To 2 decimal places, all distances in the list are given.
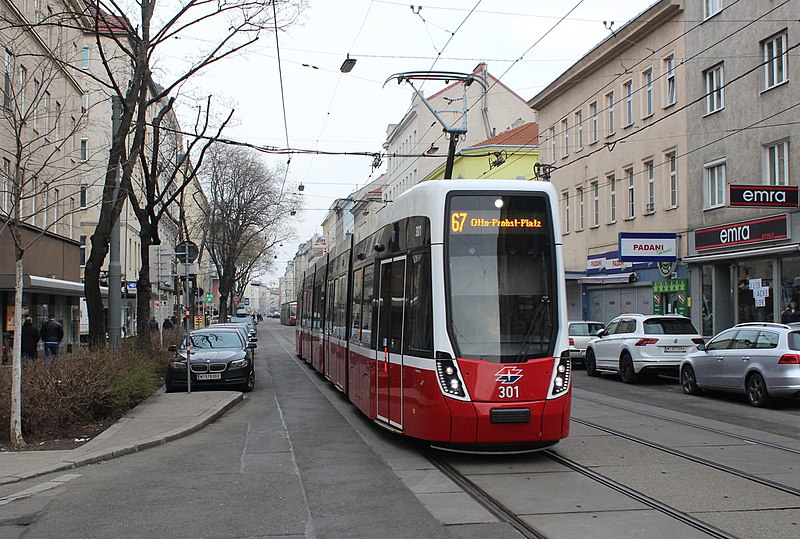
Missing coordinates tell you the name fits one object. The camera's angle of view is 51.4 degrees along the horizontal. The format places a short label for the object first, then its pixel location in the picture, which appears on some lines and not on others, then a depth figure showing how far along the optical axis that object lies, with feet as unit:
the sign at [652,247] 91.61
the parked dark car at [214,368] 60.39
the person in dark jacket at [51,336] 78.84
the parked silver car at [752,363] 49.42
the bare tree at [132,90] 57.36
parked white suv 68.23
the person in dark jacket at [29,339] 74.13
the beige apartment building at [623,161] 94.58
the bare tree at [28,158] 35.29
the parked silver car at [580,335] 88.69
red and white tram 30.32
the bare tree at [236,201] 153.89
